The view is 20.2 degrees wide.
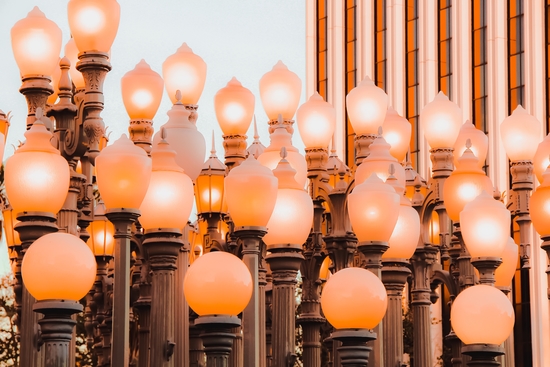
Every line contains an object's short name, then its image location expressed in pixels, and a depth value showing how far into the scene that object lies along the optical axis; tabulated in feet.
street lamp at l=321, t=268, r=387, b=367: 38.42
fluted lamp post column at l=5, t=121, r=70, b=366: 36.68
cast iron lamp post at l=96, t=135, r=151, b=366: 36.81
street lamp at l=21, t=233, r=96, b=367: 33.55
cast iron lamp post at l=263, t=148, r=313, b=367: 41.65
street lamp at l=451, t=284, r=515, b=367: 41.50
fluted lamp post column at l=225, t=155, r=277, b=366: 38.32
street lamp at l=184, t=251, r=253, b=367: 35.60
